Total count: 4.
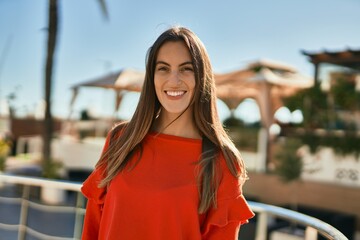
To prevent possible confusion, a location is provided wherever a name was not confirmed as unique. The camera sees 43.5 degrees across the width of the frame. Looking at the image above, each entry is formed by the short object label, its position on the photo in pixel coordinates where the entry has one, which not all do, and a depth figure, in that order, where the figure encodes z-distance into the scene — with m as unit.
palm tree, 9.82
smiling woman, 1.60
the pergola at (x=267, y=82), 10.18
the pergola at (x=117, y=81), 7.16
